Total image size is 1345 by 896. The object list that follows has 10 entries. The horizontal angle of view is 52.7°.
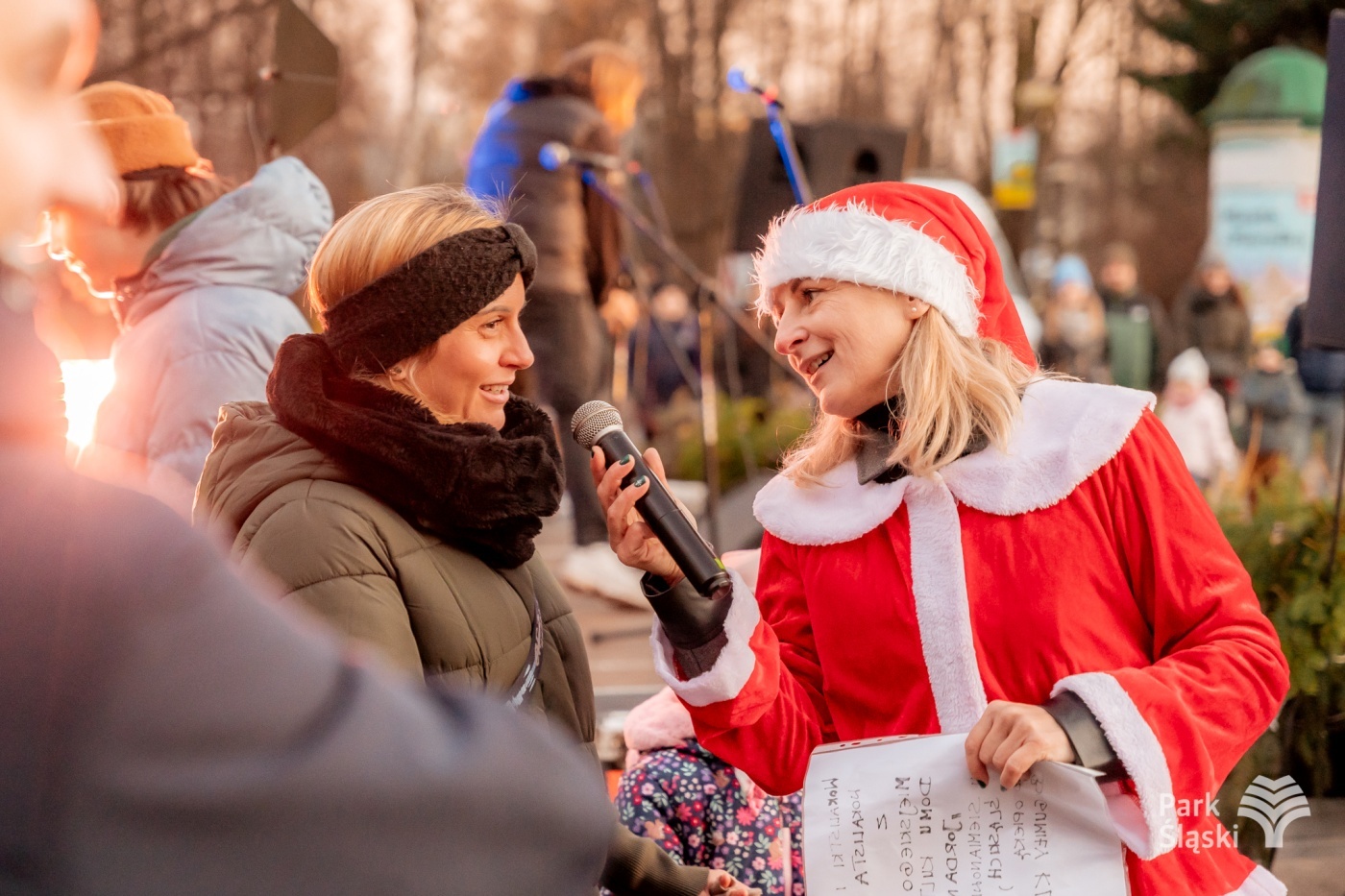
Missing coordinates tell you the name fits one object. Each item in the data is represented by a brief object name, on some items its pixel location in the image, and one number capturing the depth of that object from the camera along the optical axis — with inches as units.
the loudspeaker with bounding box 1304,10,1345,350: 148.1
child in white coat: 402.0
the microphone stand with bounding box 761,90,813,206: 264.7
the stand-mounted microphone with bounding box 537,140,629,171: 242.1
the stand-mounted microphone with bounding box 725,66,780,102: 235.9
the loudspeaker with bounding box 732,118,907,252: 298.7
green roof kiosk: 562.3
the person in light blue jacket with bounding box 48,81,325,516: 131.4
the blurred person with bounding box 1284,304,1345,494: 427.5
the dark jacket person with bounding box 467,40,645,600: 259.9
